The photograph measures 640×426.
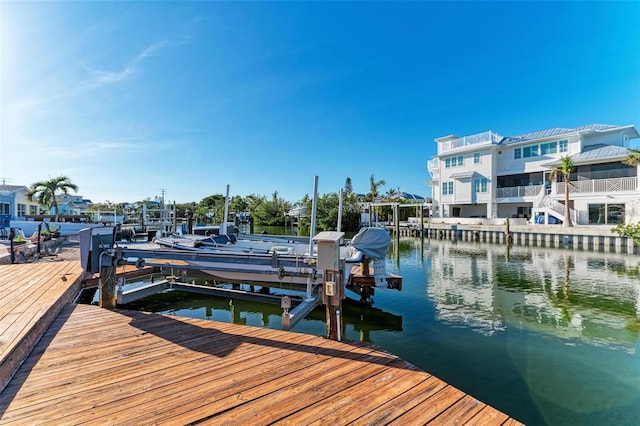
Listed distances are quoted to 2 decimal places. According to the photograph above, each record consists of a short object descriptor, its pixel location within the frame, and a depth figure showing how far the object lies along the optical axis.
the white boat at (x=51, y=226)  19.11
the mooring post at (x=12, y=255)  9.07
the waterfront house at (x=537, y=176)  22.69
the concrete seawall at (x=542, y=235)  19.12
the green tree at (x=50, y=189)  24.86
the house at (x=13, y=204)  22.52
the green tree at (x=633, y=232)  8.78
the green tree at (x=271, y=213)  53.25
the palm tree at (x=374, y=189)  49.28
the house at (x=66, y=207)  35.94
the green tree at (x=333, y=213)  38.56
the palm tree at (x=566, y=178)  22.52
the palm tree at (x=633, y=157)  19.77
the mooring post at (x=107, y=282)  5.41
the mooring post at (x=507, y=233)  23.48
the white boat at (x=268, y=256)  5.05
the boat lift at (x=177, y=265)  4.61
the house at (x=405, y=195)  58.71
